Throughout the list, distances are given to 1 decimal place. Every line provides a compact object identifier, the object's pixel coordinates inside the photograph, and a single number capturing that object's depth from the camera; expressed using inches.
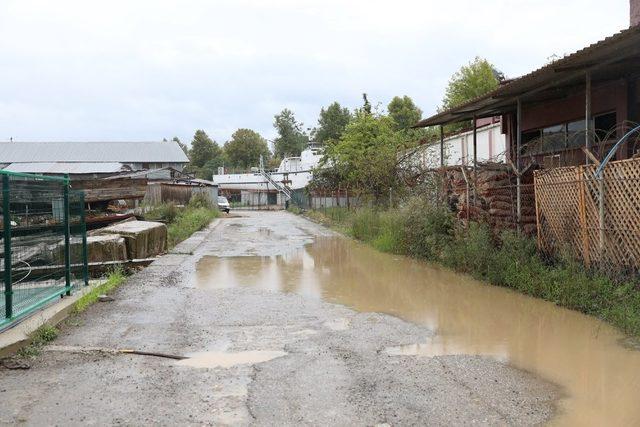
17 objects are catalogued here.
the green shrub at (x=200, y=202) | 1416.3
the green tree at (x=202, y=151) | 3641.7
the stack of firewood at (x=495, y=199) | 438.9
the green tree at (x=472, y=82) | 1451.8
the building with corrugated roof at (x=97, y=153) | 2573.8
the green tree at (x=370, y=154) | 897.5
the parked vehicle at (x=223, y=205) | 1932.8
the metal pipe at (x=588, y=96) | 390.4
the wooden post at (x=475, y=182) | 493.0
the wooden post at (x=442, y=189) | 562.3
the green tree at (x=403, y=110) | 2086.6
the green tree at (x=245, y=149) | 3422.7
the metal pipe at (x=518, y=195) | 429.4
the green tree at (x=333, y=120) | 2775.6
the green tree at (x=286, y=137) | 3462.1
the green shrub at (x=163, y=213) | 941.8
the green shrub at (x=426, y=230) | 527.2
